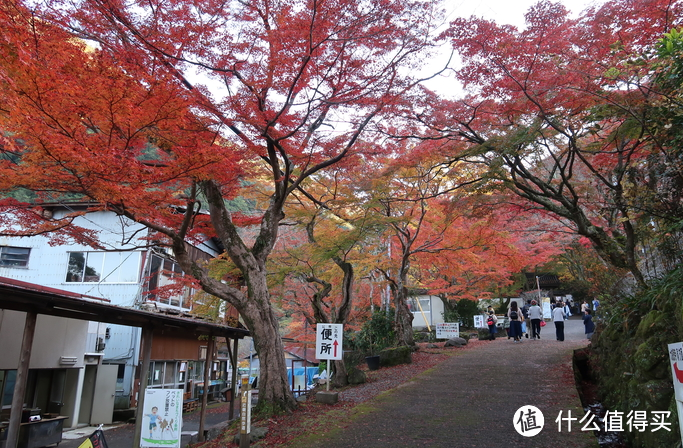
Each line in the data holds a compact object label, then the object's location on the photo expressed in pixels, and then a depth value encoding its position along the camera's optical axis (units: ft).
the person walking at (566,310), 88.31
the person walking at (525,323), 70.46
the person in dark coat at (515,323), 58.75
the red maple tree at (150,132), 20.97
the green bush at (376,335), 63.21
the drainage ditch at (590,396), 18.92
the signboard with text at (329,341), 34.50
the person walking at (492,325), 69.56
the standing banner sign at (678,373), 11.80
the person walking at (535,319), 58.96
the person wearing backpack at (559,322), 54.75
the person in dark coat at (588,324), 48.75
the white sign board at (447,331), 66.44
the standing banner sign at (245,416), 21.50
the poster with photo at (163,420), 21.81
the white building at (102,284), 51.01
